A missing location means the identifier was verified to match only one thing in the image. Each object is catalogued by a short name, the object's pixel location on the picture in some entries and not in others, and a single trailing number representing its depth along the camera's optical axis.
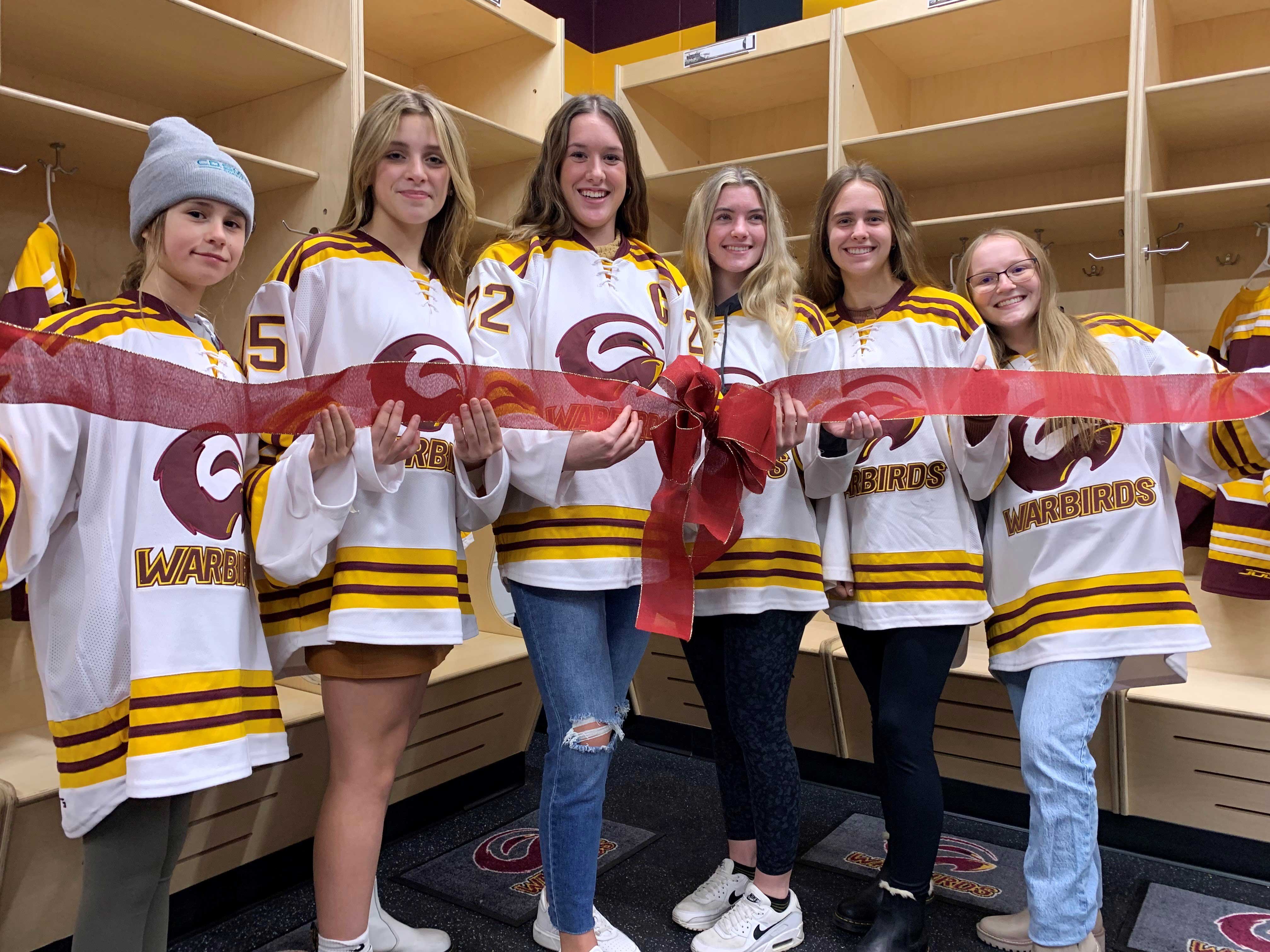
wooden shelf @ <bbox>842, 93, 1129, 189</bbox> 3.01
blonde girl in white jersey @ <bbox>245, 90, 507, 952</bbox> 1.51
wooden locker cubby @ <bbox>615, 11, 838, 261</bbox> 3.58
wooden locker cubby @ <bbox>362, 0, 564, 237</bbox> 3.31
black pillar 3.70
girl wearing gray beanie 1.22
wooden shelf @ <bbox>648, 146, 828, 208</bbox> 3.53
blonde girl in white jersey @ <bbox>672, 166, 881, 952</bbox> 1.84
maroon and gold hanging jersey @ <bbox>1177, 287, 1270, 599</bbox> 2.52
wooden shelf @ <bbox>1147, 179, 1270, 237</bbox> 2.75
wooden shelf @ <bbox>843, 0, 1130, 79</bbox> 3.17
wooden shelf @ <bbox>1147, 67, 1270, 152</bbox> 2.70
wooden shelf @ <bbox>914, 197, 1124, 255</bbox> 2.99
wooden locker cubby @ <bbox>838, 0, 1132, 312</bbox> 3.11
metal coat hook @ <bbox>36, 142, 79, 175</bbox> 2.30
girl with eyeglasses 1.63
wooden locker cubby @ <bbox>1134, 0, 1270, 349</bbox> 2.83
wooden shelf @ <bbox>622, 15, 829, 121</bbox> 3.53
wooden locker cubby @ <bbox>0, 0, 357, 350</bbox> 2.34
